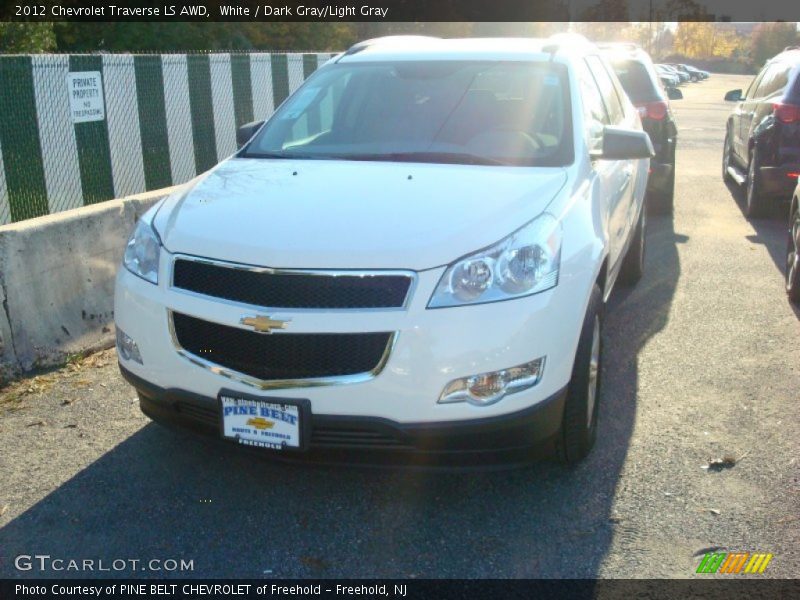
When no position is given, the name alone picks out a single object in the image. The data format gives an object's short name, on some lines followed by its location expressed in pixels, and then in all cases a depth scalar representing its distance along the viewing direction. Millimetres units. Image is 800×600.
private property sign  7414
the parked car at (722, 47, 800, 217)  9383
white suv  3389
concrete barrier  5211
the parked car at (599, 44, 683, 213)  10055
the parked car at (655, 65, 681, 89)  60344
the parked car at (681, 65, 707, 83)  87181
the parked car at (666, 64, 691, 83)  74800
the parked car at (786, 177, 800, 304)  6672
